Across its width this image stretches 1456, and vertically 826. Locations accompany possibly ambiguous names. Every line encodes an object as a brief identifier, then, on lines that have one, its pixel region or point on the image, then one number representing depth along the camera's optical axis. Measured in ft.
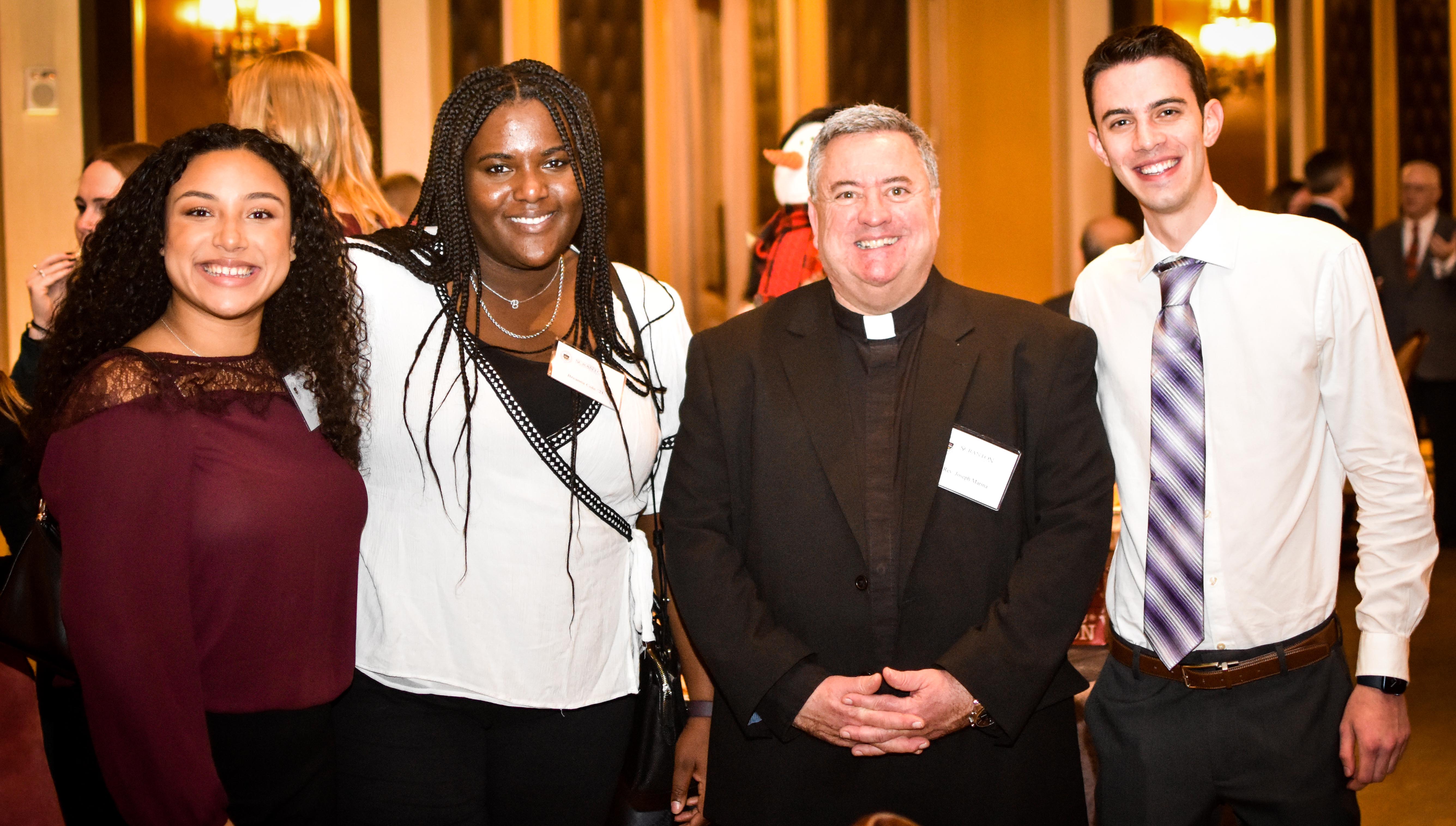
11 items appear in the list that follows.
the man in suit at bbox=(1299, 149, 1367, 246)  19.56
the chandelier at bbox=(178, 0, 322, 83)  20.12
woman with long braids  6.16
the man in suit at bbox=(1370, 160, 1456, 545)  20.18
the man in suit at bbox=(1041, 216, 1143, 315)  16.88
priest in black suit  6.14
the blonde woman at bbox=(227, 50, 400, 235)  9.02
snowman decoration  10.80
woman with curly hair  5.05
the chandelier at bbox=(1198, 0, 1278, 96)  27.40
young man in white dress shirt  6.15
